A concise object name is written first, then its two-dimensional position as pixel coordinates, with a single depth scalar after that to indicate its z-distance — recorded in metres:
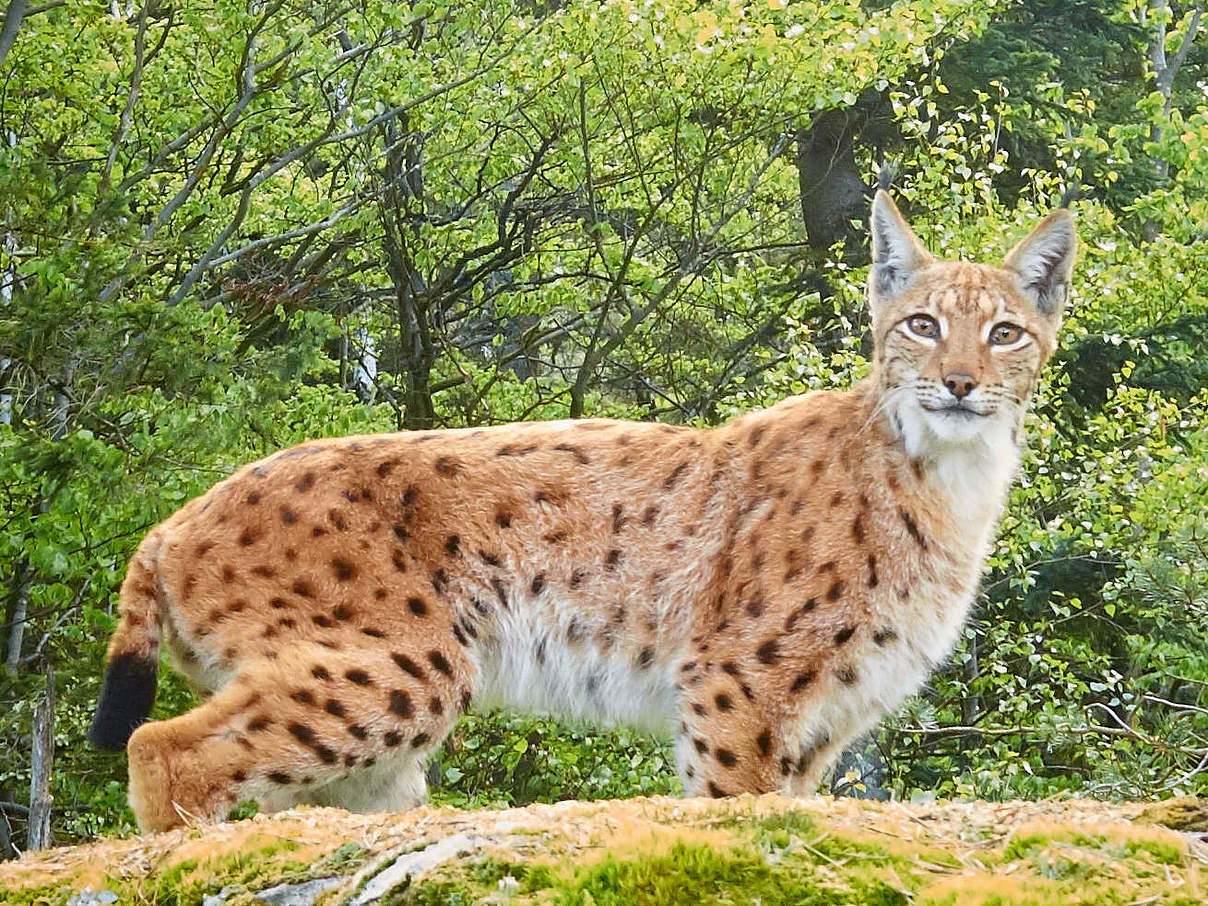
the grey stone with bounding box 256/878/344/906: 6.71
